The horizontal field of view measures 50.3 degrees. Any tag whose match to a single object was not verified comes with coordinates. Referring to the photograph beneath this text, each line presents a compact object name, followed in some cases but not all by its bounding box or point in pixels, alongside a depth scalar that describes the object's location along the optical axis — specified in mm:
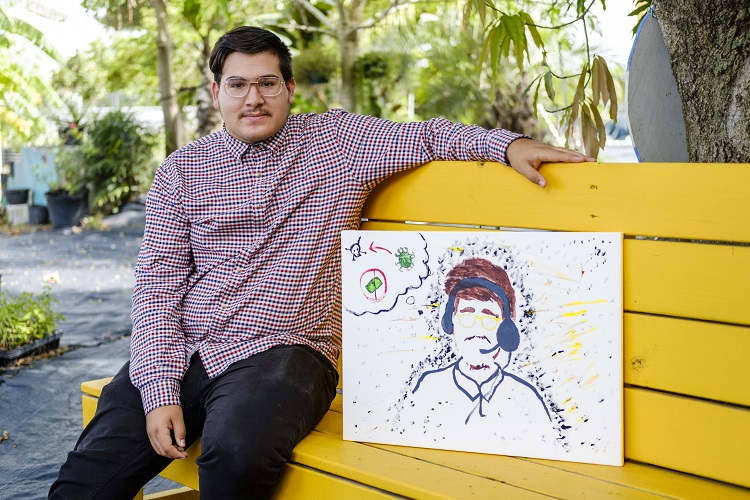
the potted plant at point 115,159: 13109
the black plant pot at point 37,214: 13367
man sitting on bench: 2039
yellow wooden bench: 1754
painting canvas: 1890
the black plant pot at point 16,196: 13541
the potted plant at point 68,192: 12945
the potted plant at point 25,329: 4703
